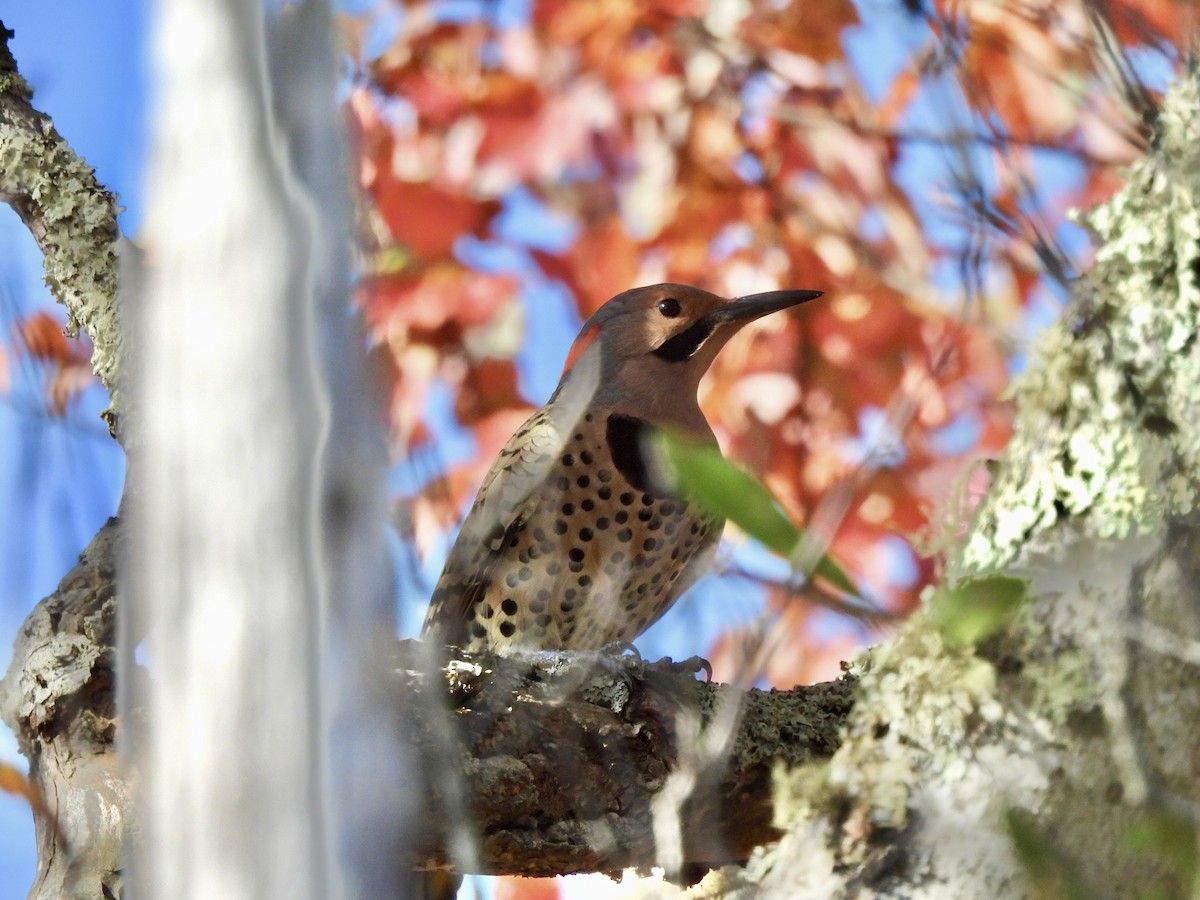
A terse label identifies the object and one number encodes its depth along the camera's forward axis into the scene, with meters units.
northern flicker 6.58
